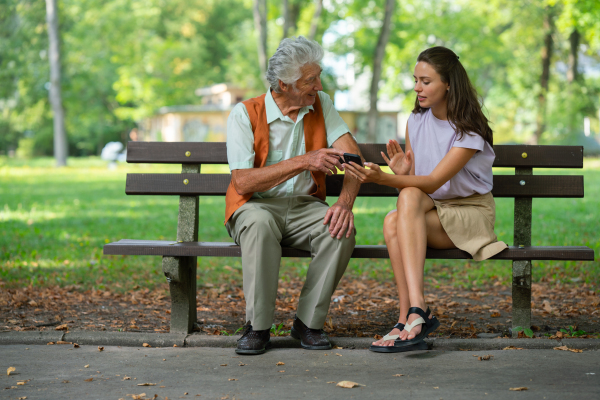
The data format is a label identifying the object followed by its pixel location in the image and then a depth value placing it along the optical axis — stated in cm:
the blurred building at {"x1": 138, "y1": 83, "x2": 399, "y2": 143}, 3841
